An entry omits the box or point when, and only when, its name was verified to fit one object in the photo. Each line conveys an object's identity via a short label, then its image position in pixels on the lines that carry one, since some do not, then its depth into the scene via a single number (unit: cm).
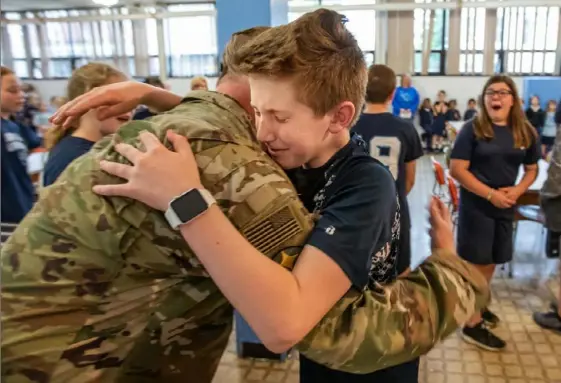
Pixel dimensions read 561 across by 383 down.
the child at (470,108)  1112
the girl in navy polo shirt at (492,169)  323
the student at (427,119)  1166
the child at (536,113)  976
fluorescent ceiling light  869
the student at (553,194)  301
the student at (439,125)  1148
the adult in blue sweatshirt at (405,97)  1075
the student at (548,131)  922
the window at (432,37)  1220
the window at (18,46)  1480
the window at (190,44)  1371
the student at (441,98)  1177
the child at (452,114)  1150
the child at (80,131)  212
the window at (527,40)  1185
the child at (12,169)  305
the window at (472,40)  1198
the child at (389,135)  309
